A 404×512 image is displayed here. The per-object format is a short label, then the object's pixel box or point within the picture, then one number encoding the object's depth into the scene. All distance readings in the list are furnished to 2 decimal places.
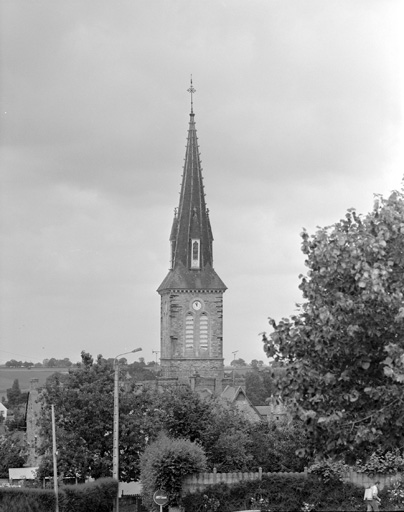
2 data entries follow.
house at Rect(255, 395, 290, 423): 94.75
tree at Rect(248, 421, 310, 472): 62.44
